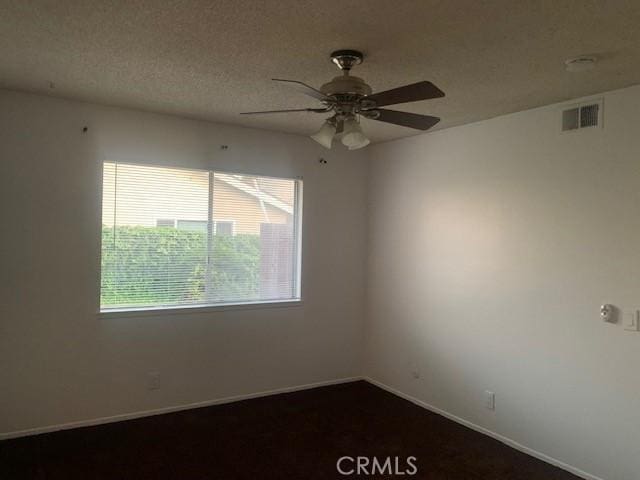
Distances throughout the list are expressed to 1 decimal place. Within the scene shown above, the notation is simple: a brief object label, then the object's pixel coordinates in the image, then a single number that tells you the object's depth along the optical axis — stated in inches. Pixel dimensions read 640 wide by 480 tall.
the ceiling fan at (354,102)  83.7
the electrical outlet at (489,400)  143.0
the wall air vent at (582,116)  119.2
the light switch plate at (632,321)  110.6
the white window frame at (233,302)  146.4
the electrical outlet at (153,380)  151.7
